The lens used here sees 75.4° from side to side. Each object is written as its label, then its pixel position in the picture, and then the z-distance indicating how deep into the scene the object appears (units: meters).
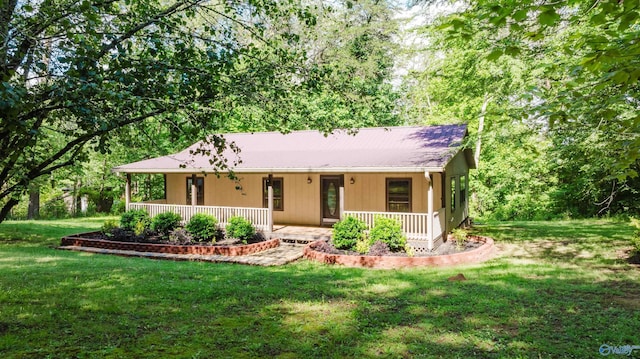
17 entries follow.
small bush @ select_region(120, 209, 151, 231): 15.60
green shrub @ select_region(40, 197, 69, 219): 27.41
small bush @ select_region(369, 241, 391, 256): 11.70
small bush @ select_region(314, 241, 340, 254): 12.29
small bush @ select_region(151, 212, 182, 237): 15.15
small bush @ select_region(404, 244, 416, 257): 11.59
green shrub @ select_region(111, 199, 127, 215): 27.84
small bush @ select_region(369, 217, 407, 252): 12.05
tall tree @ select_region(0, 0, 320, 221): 3.72
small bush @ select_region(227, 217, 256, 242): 13.98
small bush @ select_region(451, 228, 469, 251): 13.06
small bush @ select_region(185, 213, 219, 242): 14.30
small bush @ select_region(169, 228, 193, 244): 14.32
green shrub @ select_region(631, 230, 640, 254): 10.55
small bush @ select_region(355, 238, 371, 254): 11.75
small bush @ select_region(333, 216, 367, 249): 12.25
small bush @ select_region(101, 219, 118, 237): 15.41
